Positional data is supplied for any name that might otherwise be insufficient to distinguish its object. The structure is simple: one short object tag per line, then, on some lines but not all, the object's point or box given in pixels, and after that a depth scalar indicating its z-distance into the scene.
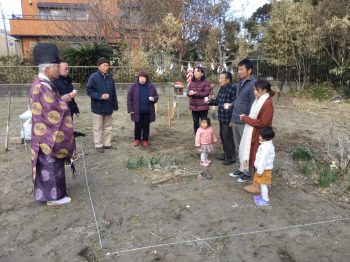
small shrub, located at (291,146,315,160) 5.63
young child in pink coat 5.33
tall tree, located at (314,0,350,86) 12.14
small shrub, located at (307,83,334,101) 12.85
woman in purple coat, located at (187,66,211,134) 5.98
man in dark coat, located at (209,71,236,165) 5.15
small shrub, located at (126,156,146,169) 5.33
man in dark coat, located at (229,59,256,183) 4.64
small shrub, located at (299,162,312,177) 5.03
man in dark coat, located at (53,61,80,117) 5.68
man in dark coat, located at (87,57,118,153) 5.93
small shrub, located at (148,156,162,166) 5.34
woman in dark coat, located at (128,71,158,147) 6.28
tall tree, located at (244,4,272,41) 17.64
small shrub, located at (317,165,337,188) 4.62
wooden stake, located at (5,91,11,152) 6.28
